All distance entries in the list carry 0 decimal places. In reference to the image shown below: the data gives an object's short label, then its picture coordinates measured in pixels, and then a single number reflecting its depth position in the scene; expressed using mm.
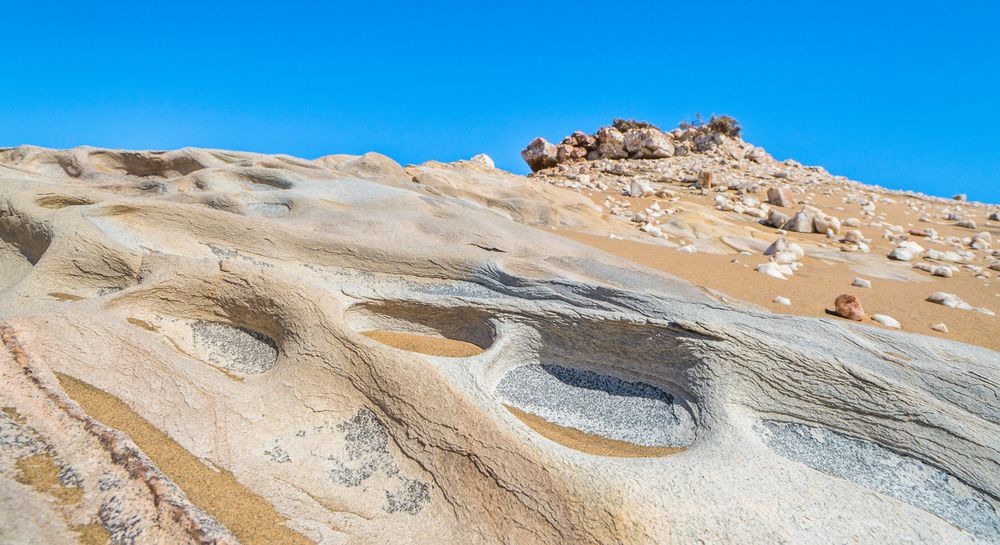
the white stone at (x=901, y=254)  7147
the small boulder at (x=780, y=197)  12497
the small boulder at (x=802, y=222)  9336
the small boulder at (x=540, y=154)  22484
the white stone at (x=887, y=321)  4070
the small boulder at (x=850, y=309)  4188
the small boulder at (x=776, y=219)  9766
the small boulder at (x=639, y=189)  12895
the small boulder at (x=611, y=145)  21438
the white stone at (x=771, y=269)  5620
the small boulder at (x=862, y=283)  5402
